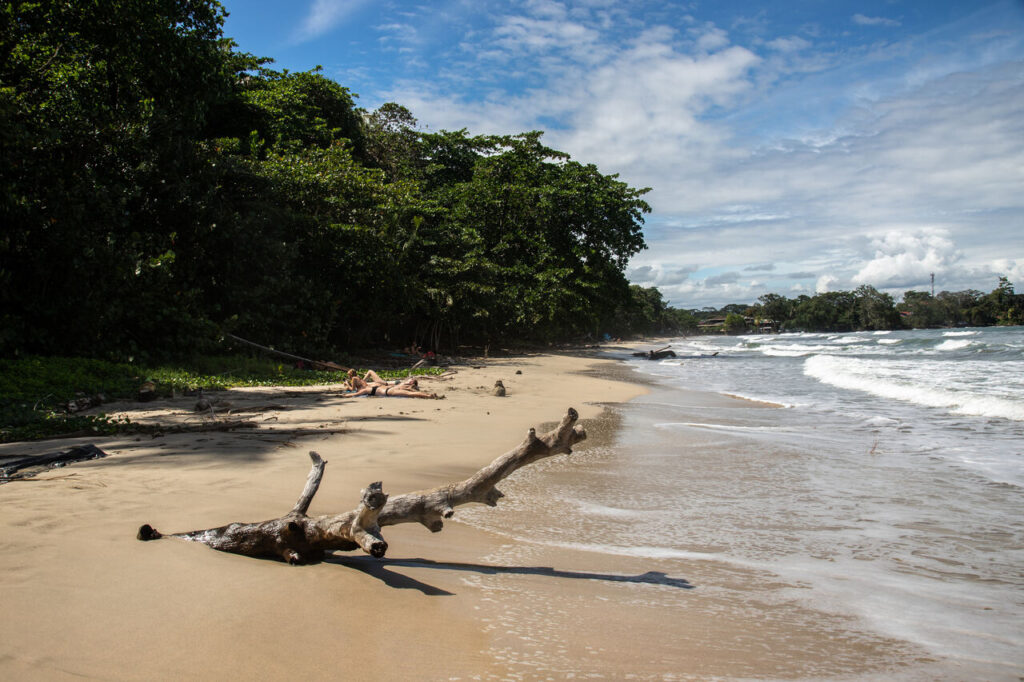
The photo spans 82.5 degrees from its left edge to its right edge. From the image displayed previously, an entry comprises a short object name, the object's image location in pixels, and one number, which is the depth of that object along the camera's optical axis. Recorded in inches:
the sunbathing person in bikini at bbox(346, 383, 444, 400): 383.9
